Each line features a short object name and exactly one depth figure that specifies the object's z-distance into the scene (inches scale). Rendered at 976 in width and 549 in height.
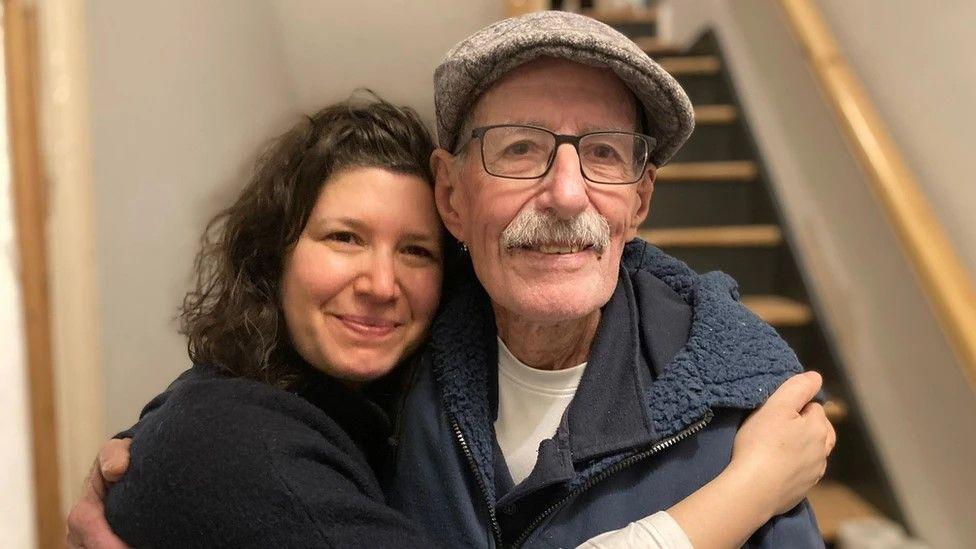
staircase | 64.0
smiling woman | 24.8
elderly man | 29.4
